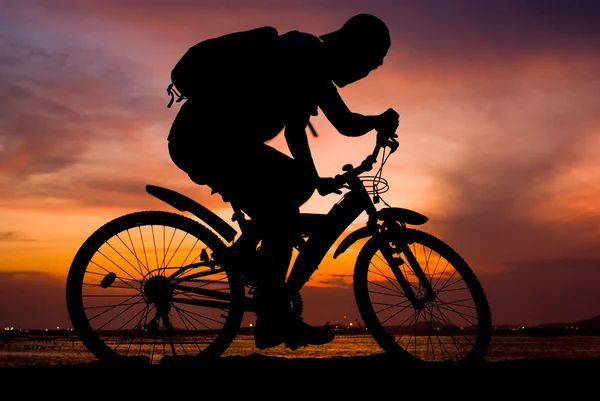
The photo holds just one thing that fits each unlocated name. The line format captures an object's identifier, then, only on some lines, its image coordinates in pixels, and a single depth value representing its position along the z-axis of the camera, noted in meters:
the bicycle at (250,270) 4.88
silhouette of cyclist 4.50
